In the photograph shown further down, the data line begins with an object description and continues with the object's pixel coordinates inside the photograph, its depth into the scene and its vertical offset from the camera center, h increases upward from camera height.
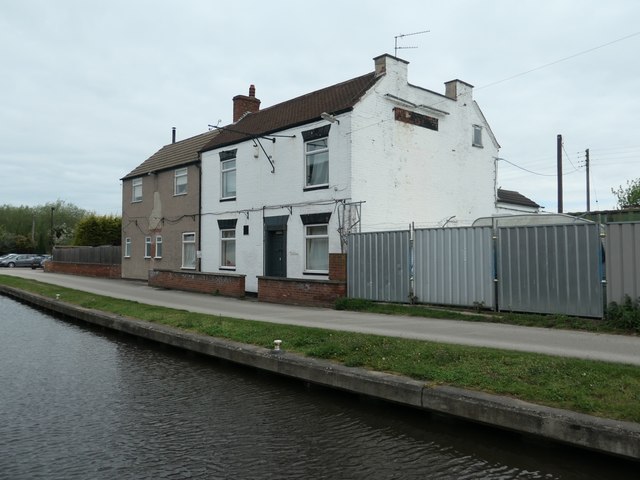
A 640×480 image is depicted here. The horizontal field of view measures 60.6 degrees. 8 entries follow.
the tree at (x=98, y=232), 46.94 +2.64
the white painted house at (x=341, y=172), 17.55 +3.24
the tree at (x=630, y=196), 39.41 +4.86
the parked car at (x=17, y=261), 53.50 +0.18
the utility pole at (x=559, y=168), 26.80 +4.67
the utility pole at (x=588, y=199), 34.81 +3.99
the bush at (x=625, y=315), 10.21 -1.01
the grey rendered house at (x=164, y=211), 24.92 +2.56
